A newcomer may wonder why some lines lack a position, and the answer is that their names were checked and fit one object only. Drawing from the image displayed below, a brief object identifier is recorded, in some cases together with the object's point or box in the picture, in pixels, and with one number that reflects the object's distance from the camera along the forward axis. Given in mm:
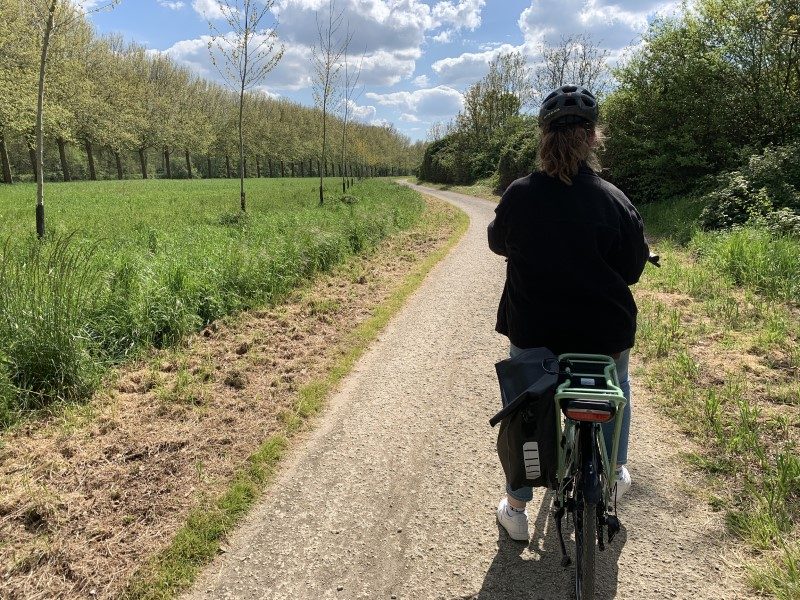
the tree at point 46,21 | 8312
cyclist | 2023
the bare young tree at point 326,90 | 20327
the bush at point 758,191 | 9906
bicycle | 1880
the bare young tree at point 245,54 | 14500
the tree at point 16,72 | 22828
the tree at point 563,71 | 28891
